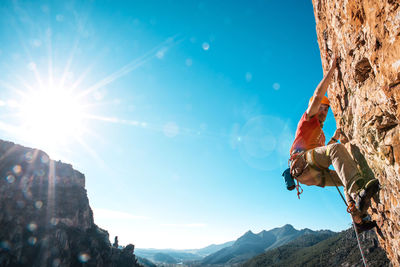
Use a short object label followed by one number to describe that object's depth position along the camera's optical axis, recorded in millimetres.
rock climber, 3605
